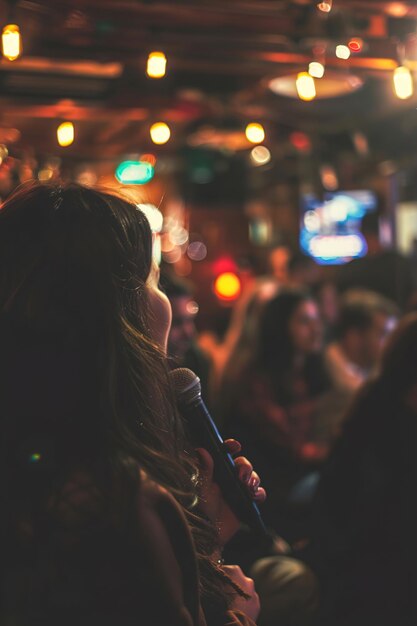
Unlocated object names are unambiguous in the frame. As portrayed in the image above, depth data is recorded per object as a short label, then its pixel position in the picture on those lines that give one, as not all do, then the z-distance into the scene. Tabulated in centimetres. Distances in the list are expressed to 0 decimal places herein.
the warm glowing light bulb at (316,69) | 426
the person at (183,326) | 441
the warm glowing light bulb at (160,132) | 551
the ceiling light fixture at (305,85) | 455
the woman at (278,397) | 412
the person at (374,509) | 285
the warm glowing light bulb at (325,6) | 401
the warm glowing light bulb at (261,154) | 971
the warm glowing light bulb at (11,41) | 356
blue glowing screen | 980
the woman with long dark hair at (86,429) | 127
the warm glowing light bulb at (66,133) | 459
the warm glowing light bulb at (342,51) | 421
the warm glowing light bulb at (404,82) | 455
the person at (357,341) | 549
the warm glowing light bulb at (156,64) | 416
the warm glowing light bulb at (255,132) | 585
